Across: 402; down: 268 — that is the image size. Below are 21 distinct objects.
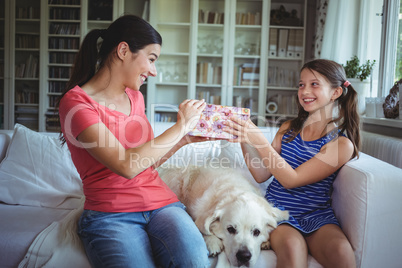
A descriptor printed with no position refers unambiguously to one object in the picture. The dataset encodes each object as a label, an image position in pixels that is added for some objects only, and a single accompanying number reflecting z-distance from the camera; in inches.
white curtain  132.7
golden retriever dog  49.1
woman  43.8
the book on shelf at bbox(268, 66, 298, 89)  176.4
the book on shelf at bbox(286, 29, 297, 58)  174.1
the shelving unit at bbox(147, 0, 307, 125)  174.4
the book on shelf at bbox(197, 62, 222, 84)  178.4
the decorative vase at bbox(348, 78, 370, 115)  106.8
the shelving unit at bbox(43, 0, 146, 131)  175.3
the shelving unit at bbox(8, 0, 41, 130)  176.4
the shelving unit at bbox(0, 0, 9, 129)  176.3
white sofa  49.1
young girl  49.8
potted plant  107.3
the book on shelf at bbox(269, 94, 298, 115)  178.2
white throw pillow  69.5
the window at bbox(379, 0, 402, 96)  113.3
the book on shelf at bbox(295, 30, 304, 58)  174.1
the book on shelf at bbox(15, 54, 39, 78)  178.5
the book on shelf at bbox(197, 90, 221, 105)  179.8
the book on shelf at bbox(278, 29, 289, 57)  173.6
